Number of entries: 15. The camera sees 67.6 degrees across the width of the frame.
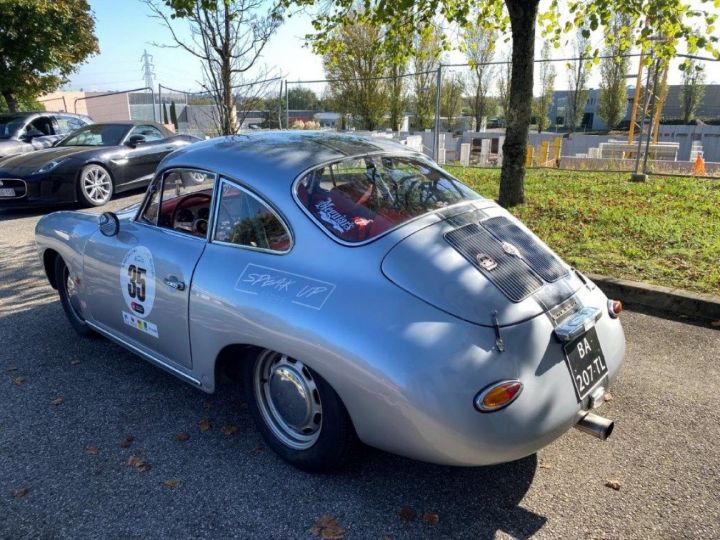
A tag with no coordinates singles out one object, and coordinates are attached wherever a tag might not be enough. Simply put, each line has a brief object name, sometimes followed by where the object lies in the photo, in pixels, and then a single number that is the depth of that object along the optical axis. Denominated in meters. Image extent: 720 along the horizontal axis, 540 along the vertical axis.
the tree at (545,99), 38.07
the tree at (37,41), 15.07
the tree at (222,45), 7.16
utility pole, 24.47
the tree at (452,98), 36.82
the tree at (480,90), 32.31
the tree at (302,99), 21.14
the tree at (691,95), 41.75
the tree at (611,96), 39.47
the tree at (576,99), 41.20
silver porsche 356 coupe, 2.18
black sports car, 8.86
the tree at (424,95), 29.62
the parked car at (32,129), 11.35
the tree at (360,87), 25.45
